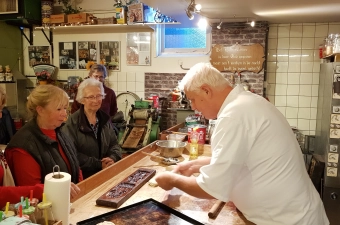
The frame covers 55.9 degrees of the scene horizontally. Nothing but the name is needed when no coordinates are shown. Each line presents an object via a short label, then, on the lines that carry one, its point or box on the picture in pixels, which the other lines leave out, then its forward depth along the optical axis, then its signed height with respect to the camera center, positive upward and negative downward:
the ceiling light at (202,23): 4.59 +0.82
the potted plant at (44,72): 5.63 +0.06
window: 5.34 +0.63
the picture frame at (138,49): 5.46 +0.47
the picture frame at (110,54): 5.61 +0.39
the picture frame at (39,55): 6.00 +0.38
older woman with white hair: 2.61 -0.48
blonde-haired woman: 1.78 -0.40
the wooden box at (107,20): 5.17 +0.90
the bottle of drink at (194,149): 2.71 -0.60
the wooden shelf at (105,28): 5.27 +0.83
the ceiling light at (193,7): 3.18 +0.71
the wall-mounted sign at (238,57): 4.62 +0.30
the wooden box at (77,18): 5.28 +0.95
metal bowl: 2.67 -0.61
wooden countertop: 1.61 -0.69
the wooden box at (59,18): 5.37 +0.96
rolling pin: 1.60 -0.67
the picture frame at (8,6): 5.45 +1.17
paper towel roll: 1.29 -0.48
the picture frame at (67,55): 5.85 +0.37
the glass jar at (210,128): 3.32 -0.52
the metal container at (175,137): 3.22 -0.61
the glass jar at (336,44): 3.45 +0.38
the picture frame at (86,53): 5.72 +0.41
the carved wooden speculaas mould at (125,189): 1.71 -0.66
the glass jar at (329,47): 3.75 +0.39
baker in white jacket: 1.41 -0.41
